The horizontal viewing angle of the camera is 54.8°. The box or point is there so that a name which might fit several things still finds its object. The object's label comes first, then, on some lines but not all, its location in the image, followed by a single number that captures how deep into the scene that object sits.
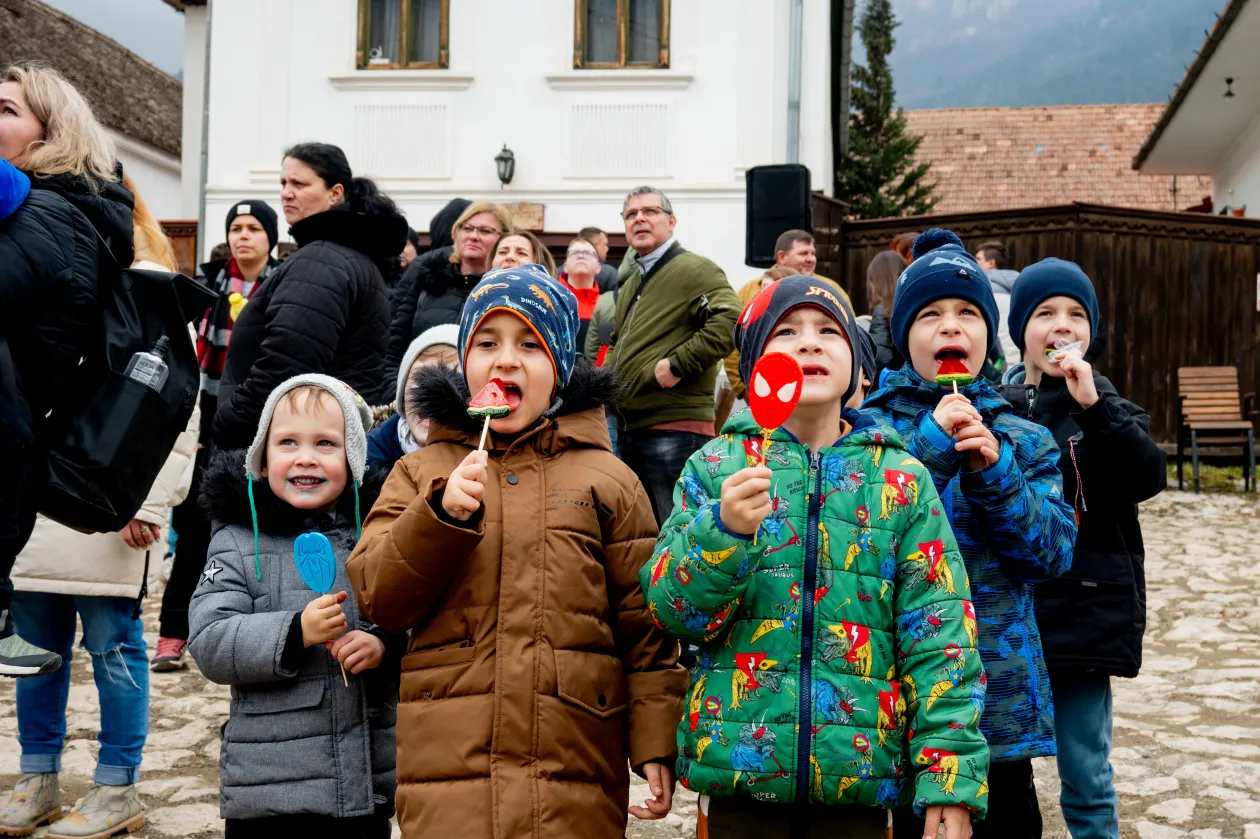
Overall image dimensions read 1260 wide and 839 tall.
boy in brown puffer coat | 2.40
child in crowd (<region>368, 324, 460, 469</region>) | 3.43
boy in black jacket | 3.06
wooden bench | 13.07
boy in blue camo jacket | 2.64
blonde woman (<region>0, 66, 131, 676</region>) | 2.99
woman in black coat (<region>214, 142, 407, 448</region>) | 4.33
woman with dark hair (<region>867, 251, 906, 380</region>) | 6.02
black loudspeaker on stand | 9.40
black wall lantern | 13.74
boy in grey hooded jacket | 2.78
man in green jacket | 5.66
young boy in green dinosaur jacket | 2.23
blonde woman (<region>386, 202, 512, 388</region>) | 5.46
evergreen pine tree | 31.64
